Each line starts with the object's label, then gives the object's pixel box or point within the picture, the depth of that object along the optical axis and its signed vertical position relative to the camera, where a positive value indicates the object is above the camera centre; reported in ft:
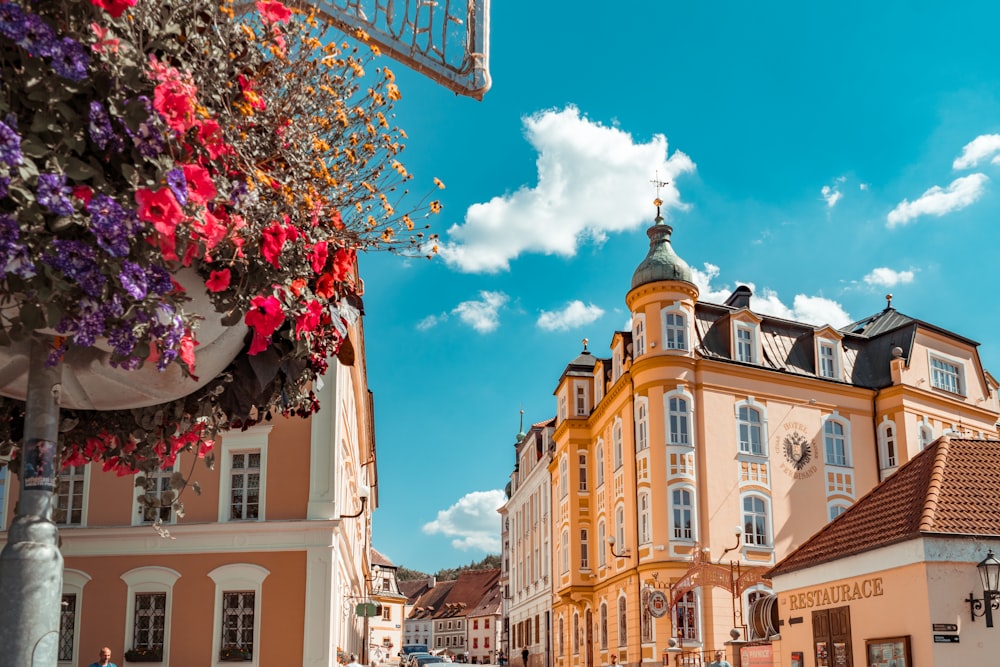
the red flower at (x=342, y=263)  9.81 +3.24
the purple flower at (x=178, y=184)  7.54 +3.09
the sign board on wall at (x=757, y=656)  49.57 -2.97
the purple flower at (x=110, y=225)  7.30 +2.69
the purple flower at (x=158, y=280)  7.78 +2.45
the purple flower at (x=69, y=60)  7.28 +3.87
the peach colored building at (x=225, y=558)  65.82 +2.70
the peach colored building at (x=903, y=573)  36.63 +0.88
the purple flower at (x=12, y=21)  7.17 +4.08
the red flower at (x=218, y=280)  8.29 +2.60
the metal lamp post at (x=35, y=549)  7.61 +0.40
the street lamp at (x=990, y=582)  36.04 +0.45
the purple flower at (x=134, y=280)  7.45 +2.35
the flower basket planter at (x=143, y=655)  66.23 -3.62
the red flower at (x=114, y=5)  7.36 +4.31
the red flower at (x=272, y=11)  8.93 +5.17
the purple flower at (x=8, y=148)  6.82 +3.03
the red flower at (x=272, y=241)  8.46 +2.97
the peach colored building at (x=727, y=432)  102.78 +17.98
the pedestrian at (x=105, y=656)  45.48 -2.54
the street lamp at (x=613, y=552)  109.40 +4.93
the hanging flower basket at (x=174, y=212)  7.30 +3.03
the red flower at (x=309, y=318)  9.21 +2.54
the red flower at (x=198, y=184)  7.77 +3.18
